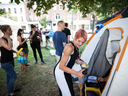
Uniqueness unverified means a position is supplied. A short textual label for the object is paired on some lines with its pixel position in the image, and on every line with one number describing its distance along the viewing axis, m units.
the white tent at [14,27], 3.88
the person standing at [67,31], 4.06
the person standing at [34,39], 3.63
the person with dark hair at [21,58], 3.08
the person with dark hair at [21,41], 3.29
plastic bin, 1.92
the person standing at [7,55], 1.86
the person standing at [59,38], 2.61
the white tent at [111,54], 1.43
